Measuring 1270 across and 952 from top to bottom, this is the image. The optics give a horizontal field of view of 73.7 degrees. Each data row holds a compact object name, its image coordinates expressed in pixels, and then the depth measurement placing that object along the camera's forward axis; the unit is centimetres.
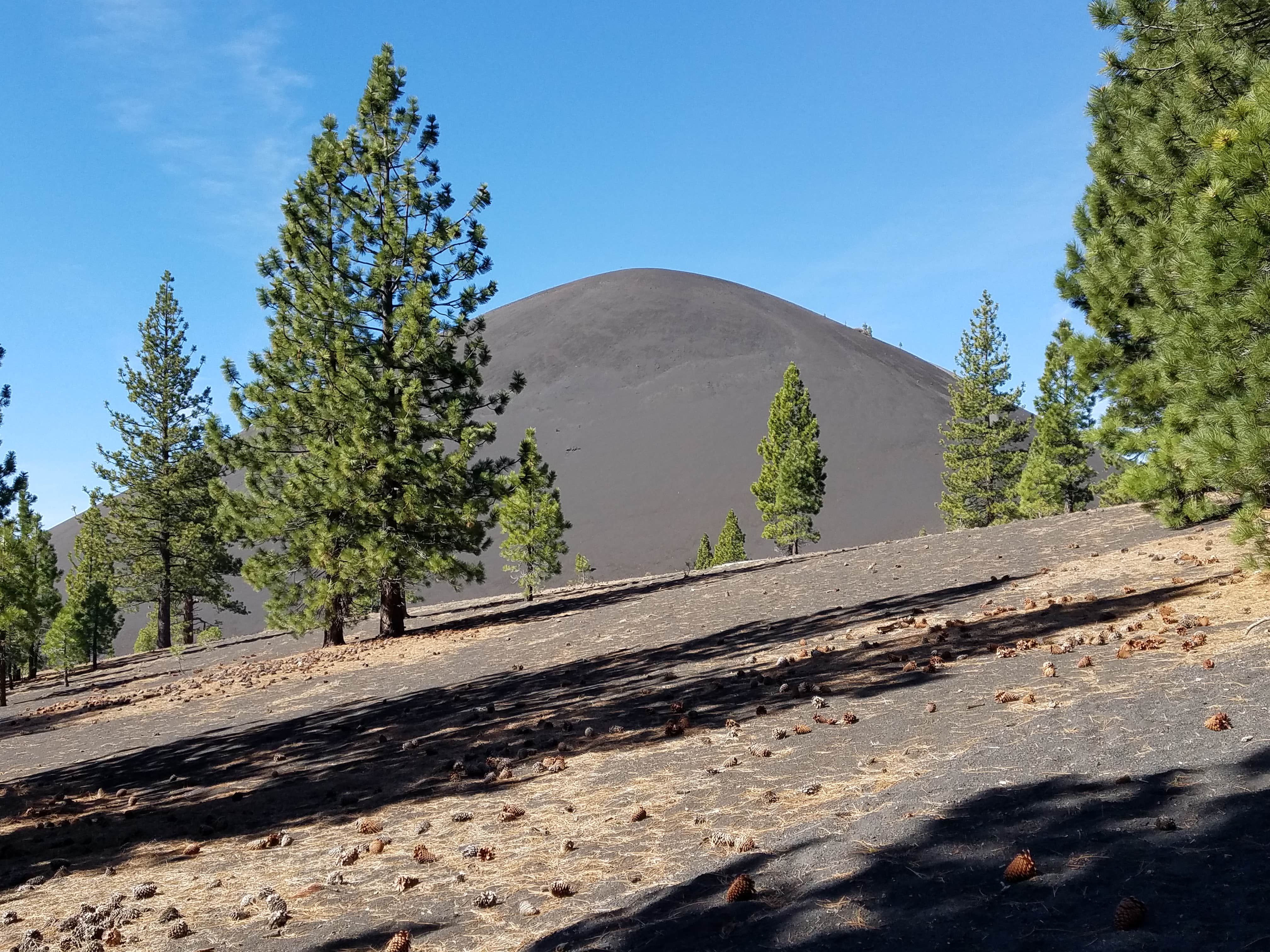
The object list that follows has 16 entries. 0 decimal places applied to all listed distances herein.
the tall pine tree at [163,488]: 3675
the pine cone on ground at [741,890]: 373
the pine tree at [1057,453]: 3612
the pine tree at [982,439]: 4722
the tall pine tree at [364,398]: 1736
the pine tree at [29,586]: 2066
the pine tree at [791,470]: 4372
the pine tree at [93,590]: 2981
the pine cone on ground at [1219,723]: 474
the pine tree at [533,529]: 2644
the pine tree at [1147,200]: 809
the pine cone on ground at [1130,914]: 296
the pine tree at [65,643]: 2720
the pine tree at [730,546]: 4831
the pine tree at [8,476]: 1652
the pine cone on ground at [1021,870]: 345
